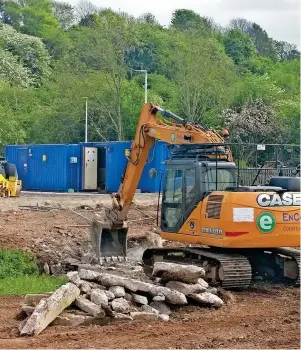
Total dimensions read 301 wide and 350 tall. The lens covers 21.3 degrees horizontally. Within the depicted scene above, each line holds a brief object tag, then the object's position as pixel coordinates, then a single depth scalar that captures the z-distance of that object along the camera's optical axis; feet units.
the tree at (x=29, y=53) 242.33
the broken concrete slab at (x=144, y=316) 37.76
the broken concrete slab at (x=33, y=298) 38.65
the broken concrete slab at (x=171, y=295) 40.42
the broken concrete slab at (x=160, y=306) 40.03
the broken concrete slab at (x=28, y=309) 36.88
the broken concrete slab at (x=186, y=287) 41.39
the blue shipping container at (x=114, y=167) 119.65
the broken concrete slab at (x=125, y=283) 40.78
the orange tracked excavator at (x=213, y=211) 45.27
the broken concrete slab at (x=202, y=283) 42.71
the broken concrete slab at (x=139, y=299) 39.86
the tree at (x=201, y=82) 162.71
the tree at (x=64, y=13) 366.22
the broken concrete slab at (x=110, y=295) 39.42
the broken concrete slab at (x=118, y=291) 40.01
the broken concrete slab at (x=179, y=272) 41.55
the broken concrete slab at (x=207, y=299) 41.14
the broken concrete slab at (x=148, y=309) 38.95
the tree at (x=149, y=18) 312.29
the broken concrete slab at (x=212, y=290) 43.33
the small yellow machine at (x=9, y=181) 110.52
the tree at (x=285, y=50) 321.11
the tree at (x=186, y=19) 299.38
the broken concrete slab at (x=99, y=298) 38.52
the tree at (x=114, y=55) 165.37
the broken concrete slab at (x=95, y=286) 41.66
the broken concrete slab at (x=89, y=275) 43.29
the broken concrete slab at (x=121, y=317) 37.47
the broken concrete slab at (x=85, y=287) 40.19
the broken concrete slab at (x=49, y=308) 34.40
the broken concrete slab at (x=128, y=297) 40.24
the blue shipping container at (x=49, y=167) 126.21
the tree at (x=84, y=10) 358.23
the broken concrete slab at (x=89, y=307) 37.35
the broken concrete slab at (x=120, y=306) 38.32
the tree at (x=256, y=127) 156.56
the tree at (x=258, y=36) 332.84
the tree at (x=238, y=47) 273.95
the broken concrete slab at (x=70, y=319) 36.24
